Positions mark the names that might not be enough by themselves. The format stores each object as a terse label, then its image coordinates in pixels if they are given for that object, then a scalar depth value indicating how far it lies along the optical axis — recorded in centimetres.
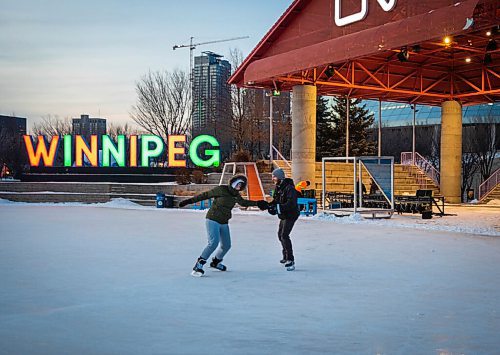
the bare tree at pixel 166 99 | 5441
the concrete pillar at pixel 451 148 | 3011
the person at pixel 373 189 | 2496
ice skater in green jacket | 906
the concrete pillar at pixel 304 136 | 2523
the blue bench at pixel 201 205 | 2553
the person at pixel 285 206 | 993
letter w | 3425
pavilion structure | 1847
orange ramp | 2526
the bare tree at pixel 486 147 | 4484
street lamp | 2703
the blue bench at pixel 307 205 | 2130
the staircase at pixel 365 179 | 2888
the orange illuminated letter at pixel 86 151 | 3403
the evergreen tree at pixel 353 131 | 4806
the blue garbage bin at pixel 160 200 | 2714
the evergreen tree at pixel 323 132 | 4872
